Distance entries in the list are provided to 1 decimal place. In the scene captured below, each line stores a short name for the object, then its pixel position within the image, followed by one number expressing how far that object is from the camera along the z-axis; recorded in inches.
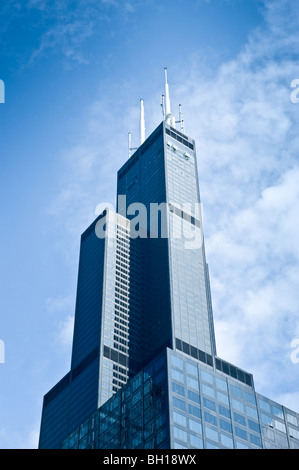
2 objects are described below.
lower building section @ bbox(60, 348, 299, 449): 5826.8
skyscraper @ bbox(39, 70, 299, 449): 5826.8
